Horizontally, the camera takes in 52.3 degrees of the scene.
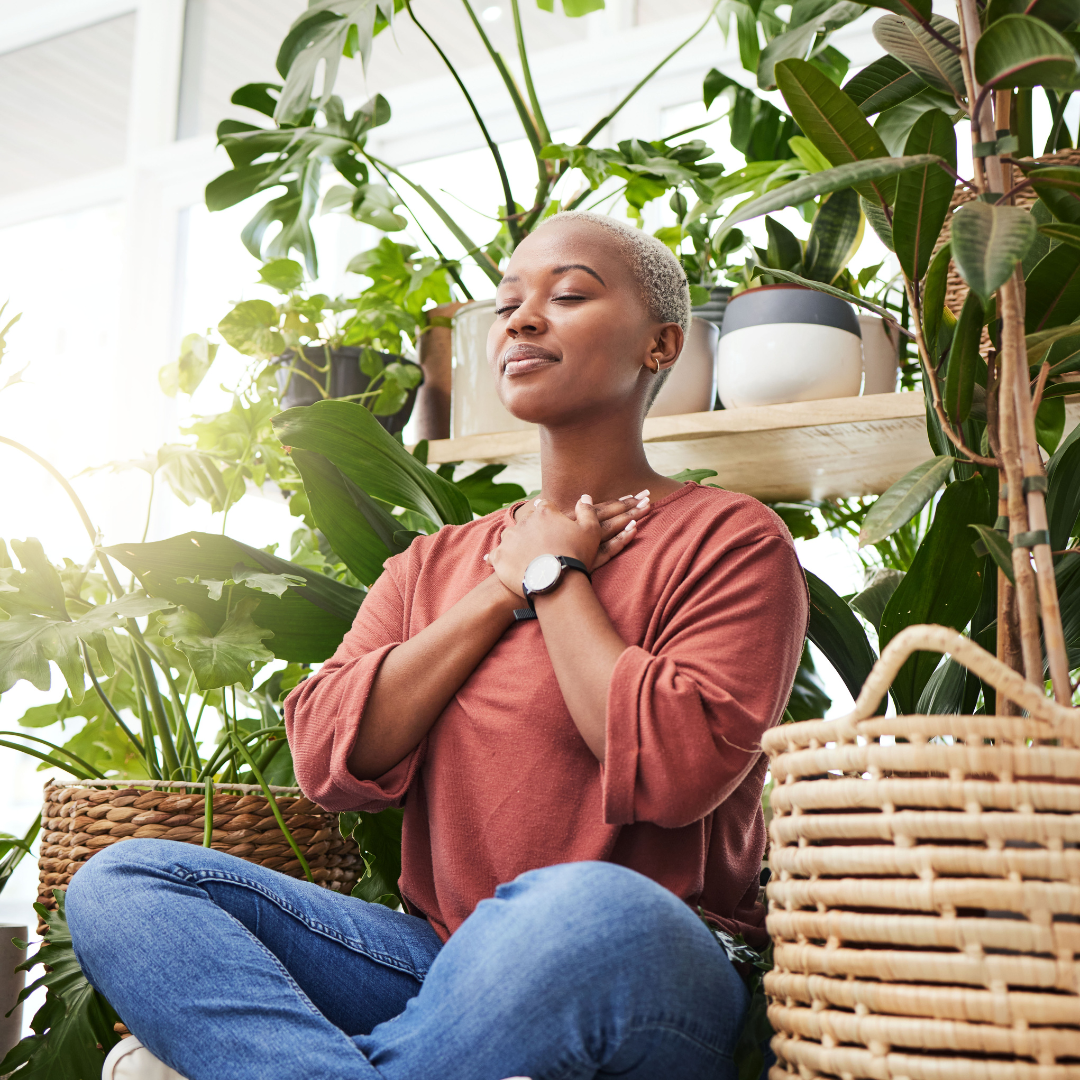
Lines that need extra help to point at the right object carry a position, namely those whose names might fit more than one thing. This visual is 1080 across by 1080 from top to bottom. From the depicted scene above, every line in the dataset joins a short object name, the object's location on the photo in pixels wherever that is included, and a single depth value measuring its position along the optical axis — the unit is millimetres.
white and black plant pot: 1371
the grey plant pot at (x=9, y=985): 1226
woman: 697
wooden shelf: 1341
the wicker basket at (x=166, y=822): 1145
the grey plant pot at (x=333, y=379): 1678
